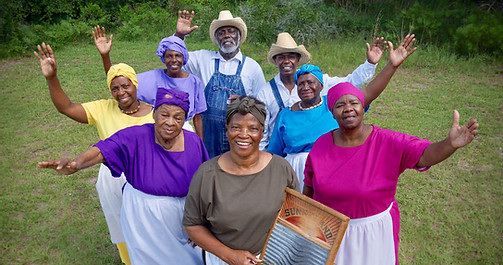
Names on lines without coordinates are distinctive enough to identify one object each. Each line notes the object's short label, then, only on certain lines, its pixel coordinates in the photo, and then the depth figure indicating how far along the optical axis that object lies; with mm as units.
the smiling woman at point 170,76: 4297
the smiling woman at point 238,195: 2525
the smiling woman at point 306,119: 3680
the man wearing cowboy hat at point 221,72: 4867
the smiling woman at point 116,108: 3574
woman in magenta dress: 2721
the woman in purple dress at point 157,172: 2975
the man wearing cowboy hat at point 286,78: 4098
